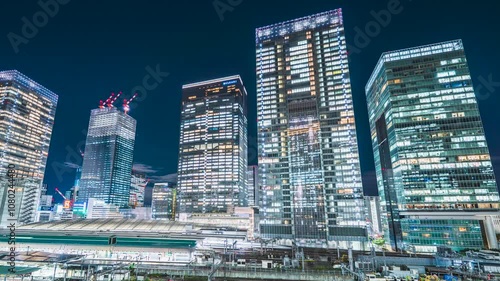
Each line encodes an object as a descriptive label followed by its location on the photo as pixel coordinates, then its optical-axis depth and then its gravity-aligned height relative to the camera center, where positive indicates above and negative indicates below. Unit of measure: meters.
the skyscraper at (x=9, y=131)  188.12 +53.78
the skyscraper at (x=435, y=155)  92.88 +17.32
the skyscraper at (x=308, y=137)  123.44 +33.49
